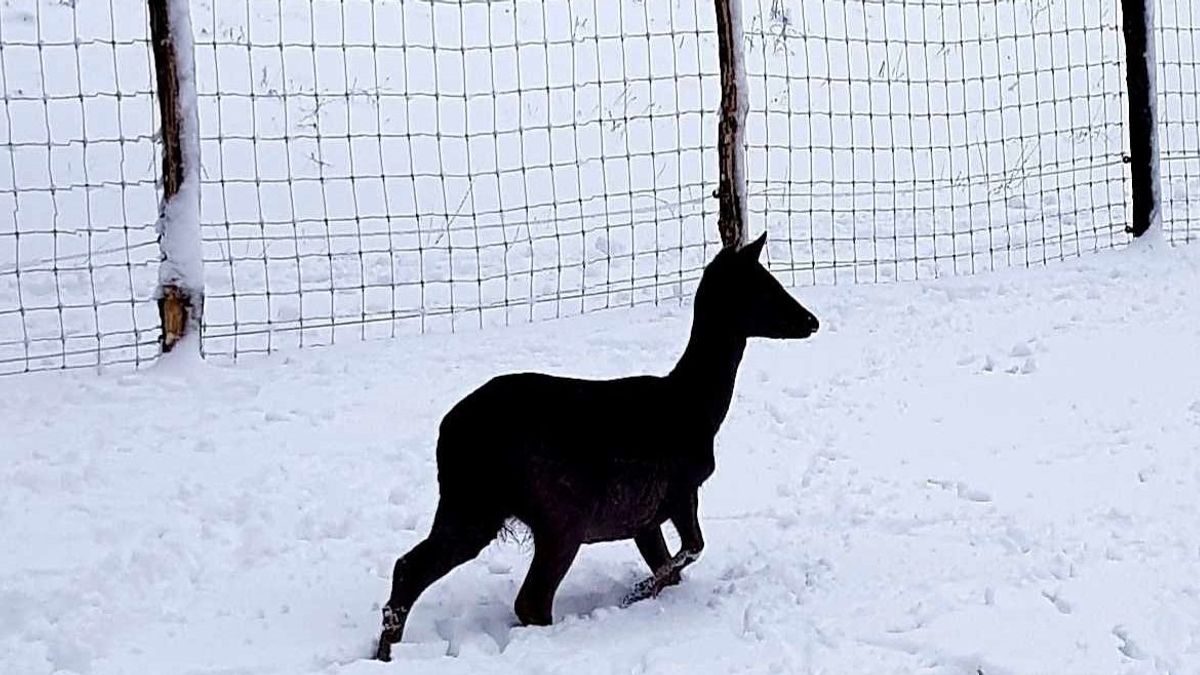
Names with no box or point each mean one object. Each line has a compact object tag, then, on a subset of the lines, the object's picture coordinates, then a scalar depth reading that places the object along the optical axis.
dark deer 3.96
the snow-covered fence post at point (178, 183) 6.48
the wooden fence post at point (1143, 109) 8.08
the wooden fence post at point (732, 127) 7.41
